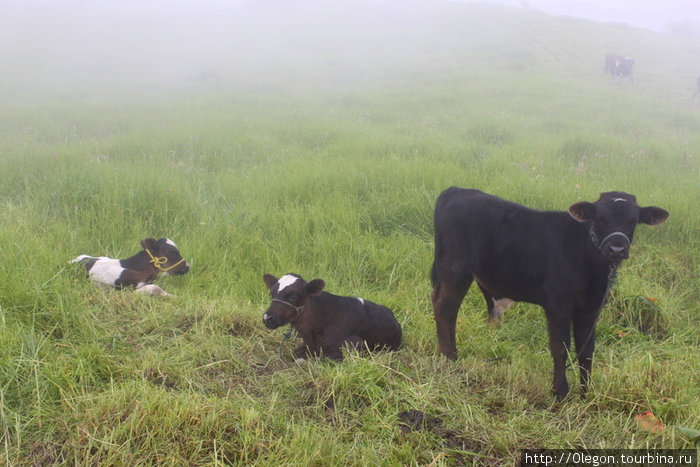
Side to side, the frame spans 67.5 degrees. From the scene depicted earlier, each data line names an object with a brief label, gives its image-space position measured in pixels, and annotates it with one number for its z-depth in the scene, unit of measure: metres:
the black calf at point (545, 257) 2.99
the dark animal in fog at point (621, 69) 24.73
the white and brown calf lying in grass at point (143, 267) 4.46
